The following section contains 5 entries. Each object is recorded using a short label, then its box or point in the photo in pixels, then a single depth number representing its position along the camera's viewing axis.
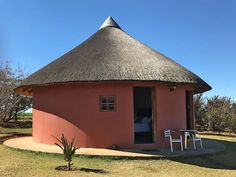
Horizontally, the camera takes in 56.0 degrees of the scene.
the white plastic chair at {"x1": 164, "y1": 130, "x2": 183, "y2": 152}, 8.59
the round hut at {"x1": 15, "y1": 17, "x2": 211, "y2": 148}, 8.77
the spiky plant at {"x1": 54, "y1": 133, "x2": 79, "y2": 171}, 6.51
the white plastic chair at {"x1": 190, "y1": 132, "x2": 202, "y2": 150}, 9.00
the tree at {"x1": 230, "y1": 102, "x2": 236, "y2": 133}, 16.25
